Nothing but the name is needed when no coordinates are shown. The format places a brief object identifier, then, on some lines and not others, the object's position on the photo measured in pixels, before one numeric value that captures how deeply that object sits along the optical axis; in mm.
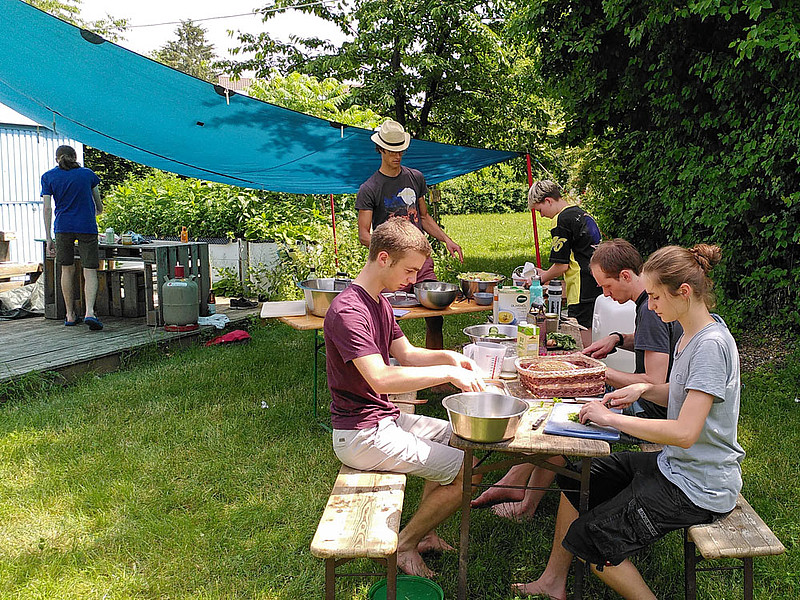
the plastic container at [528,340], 2797
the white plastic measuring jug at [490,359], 2641
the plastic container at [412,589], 2430
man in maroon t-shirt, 2275
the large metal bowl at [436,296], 3797
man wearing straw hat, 4344
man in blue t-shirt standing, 5715
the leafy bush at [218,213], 7950
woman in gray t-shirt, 1994
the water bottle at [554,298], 3410
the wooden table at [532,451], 2014
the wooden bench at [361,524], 1875
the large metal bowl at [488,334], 2945
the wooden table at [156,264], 6016
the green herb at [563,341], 3074
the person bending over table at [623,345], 2441
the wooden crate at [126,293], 6434
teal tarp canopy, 4352
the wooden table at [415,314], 3521
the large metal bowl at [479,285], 4090
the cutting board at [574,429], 2068
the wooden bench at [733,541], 1978
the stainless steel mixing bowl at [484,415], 2037
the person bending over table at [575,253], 4129
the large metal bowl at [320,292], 3686
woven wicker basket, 2434
